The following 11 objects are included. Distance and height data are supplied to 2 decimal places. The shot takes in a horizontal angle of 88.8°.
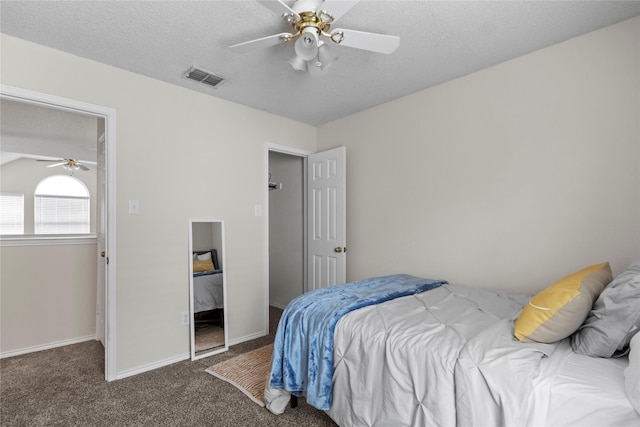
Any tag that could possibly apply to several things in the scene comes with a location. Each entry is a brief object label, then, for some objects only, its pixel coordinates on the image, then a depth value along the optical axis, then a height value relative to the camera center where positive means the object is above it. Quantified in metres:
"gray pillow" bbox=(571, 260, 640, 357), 1.23 -0.42
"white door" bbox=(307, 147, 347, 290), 3.60 -0.02
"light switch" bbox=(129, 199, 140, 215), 2.67 +0.09
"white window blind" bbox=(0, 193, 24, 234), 5.36 +0.09
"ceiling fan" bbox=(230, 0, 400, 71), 1.63 +1.01
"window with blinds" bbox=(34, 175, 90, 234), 5.73 +0.23
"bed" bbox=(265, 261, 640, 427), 1.14 -0.61
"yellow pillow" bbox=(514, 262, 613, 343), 1.34 -0.41
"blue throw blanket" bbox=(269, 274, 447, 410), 1.83 -0.74
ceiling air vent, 2.66 +1.19
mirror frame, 2.94 -0.75
